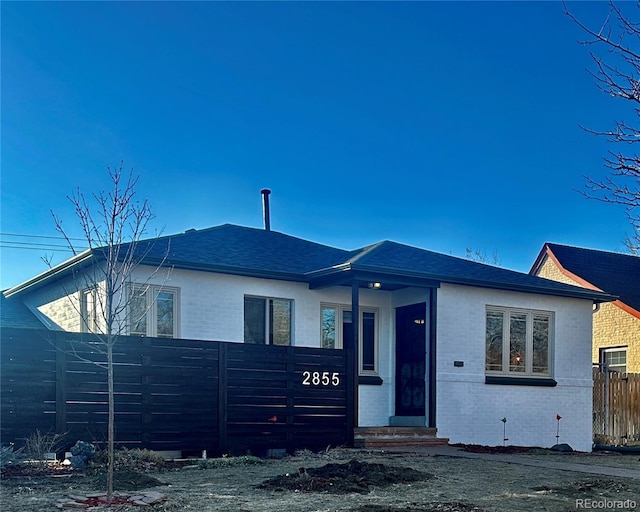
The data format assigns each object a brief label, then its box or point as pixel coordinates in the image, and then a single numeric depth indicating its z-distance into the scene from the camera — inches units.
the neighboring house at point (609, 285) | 879.7
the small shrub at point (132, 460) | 351.9
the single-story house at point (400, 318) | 515.8
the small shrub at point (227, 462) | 379.2
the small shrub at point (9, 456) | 339.9
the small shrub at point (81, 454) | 355.3
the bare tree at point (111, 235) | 279.0
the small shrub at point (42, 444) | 358.0
